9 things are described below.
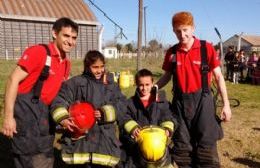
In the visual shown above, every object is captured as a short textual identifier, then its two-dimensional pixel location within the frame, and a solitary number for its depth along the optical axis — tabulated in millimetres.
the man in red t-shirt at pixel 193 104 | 4309
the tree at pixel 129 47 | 73450
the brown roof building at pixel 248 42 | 78062
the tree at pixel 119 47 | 73069
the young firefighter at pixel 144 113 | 4367
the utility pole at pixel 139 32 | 15055
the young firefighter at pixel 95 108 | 4035
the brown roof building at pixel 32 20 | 32750
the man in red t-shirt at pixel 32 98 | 3758
